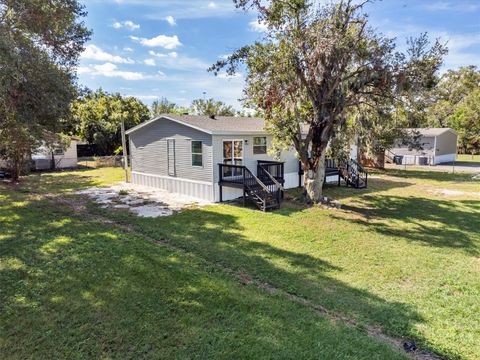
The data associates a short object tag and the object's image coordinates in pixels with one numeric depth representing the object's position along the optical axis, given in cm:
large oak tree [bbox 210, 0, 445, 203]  987
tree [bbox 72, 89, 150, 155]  2723
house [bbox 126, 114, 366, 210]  1204
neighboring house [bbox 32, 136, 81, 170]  2212
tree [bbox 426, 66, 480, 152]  3550
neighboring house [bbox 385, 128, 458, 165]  2948
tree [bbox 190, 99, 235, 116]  3944
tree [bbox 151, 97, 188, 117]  4100
